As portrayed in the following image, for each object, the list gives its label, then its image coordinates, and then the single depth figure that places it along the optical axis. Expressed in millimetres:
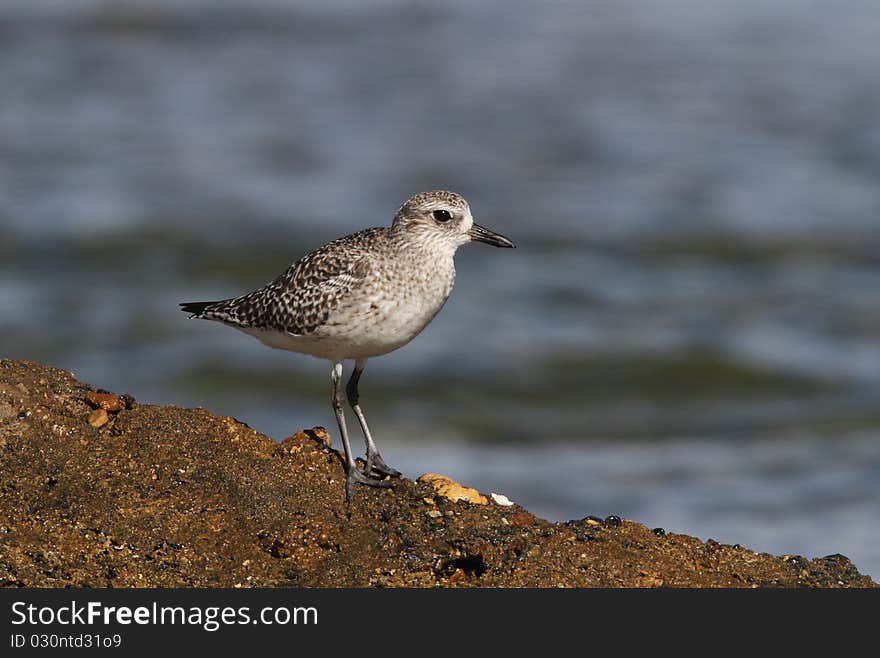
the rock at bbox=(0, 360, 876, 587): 13234
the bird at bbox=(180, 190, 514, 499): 17062
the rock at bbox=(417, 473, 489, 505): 14945
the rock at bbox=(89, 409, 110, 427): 14680
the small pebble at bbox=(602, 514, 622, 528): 14578
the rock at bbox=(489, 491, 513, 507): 15155
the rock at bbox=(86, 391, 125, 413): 14812
